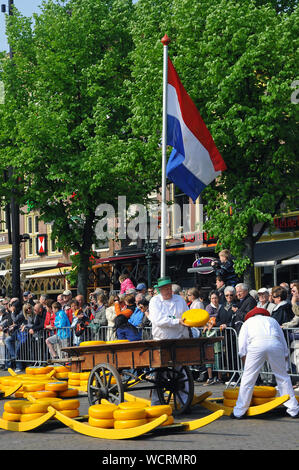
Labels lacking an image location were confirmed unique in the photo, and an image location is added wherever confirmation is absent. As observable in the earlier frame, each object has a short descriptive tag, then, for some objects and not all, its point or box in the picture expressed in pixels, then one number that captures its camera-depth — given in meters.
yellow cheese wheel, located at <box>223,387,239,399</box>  10.57
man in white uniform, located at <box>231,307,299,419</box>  9.86
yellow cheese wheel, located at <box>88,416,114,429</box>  9.16
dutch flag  14.12
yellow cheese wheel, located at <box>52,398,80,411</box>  10.12
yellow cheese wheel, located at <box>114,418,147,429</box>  8.94
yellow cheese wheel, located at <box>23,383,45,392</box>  12.79
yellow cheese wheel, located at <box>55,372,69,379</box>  14.96
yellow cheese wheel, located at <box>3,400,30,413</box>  10.12
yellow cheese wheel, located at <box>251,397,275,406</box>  10.37
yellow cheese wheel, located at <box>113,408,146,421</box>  9.02
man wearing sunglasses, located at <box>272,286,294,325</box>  13.06
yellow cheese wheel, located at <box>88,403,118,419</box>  9.19
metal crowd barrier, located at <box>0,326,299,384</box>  12.88
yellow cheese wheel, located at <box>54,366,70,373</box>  15.15
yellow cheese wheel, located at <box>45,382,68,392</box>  12.08
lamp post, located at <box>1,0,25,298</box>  23.84
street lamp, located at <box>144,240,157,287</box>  28.62
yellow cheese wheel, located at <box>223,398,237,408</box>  10.53
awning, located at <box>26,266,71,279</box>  38.12
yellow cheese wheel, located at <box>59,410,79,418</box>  10.05
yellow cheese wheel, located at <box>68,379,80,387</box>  14.47
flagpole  12.74
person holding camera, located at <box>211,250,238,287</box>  15.46
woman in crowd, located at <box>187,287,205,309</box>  15.23
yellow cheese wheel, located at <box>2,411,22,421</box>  10.05
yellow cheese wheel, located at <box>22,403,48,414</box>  10.05
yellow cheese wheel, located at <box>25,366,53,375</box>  14.14
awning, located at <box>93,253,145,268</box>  33.38
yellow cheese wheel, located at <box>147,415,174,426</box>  9.20
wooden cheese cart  9.89
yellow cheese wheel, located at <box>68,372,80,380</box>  14.53
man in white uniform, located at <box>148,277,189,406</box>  10.27
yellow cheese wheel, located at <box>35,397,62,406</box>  10.16
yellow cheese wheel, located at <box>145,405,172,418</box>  9.16
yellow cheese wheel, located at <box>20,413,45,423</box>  9.87
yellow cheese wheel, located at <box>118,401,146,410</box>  9.13
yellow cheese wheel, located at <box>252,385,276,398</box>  10.37
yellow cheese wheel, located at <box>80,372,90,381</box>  14.27
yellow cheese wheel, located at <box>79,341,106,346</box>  11.45
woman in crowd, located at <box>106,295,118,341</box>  16.41
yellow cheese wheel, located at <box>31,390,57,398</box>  11.70
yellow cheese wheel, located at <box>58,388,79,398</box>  12.20
